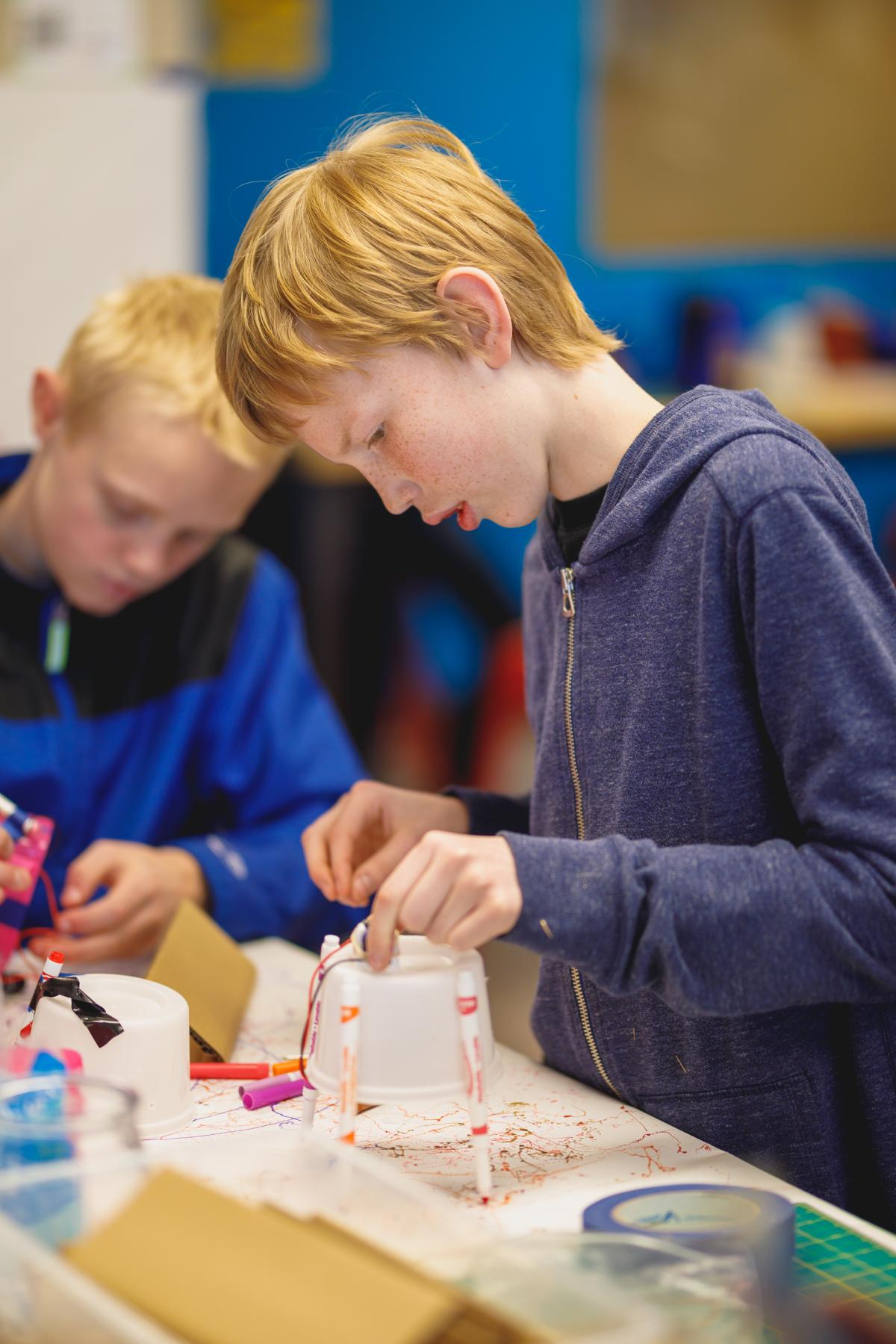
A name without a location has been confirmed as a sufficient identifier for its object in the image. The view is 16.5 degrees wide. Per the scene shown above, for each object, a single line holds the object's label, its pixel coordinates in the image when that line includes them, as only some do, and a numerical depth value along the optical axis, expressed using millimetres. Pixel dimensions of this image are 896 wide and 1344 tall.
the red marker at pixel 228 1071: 1885
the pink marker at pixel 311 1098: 1745
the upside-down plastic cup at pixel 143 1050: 1784
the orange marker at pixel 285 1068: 1888
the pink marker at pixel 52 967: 1823
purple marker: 1834
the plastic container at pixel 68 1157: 1505
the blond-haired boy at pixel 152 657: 2164
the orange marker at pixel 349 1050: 1684
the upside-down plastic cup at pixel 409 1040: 1689
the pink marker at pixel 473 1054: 1688
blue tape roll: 1562
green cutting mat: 1612
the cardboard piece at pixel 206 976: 1904
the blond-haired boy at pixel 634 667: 1686
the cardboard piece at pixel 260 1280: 1440
